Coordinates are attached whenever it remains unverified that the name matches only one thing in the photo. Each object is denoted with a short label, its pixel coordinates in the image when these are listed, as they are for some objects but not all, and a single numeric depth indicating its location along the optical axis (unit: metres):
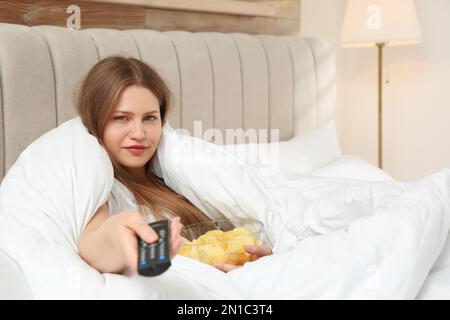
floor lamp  2.63
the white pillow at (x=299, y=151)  2.08
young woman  1.51
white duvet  0.98
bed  1.64
